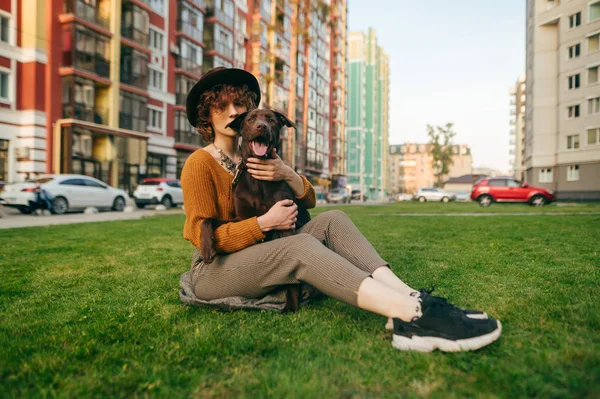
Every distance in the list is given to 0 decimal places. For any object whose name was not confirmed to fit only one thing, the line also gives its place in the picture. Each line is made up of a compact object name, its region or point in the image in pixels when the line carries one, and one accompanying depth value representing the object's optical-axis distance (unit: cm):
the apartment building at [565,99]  3384
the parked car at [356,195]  5511
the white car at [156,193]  2014
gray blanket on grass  277
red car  2470
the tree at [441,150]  6134
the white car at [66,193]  1442
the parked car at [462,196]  5575
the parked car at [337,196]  4116
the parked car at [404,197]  6474
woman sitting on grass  213
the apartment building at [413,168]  13062
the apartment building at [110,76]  1967
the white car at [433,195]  4300
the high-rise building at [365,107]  7206
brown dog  276
